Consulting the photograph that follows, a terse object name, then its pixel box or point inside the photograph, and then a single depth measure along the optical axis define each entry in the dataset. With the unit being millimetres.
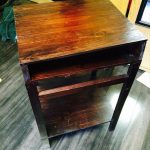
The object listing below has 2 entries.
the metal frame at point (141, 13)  1344
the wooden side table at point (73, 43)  680
